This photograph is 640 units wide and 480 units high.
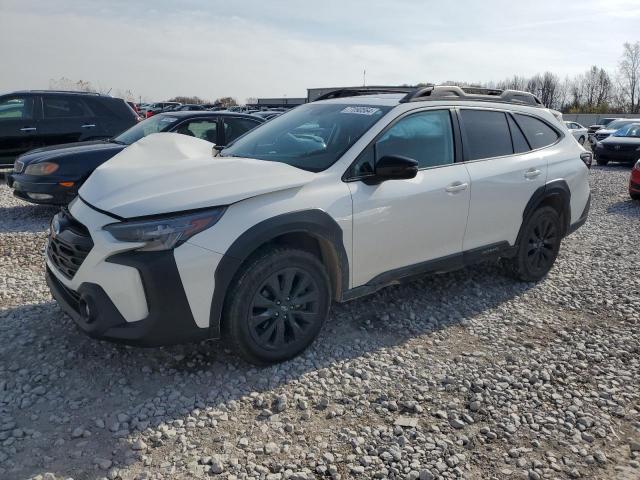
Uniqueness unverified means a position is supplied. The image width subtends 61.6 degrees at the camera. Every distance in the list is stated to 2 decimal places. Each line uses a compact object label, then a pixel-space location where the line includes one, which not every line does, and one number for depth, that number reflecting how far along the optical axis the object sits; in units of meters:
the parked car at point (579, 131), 26.52
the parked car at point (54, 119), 9.55
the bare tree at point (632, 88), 70.06
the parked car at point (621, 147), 16.86
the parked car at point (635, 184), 10.27
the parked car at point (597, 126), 30.76
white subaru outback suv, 2.99
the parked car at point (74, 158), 6.84
